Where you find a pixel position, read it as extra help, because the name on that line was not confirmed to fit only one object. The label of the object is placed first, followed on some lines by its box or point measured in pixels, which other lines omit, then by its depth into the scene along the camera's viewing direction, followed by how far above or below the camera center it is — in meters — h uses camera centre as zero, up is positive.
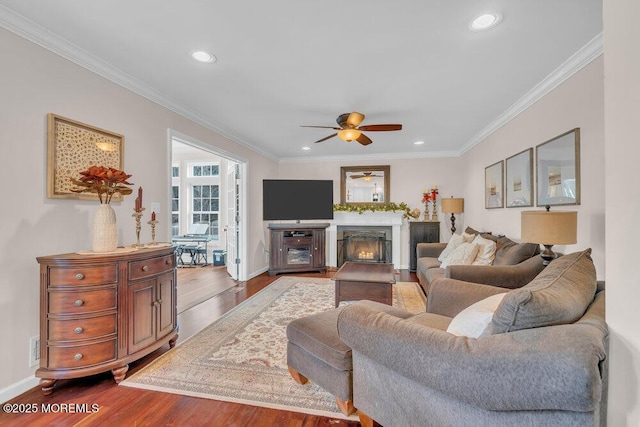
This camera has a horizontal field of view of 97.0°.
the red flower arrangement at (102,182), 2.00 +0.24
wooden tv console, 5.44 -0.66
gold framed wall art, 2.02 +0.49
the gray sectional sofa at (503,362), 0.87 -0.52
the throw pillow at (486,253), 3.18 -0.44
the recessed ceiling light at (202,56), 2.18 +1.25
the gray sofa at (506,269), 2.49 -0.50
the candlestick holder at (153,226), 2.57 -0.11
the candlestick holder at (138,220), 2.46 -0.05
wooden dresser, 1.85 -0.69
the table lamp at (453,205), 5.07 +0.17
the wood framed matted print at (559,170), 2.33 +0.40
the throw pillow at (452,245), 3.80 -0.43
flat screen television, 5.57 +0.30
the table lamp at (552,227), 2.04 -0.10
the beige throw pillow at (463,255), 3.28 -0.49
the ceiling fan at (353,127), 3.15 +0.99
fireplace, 5.88 -0.63
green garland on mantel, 5.73 +0.15
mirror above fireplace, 5.95 +0.64
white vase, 2.07 -0.12
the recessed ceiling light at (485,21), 1.75 +1.23
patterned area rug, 1.86 -1.19
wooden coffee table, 2.83 -0.73
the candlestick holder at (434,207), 5.58 +0.14
